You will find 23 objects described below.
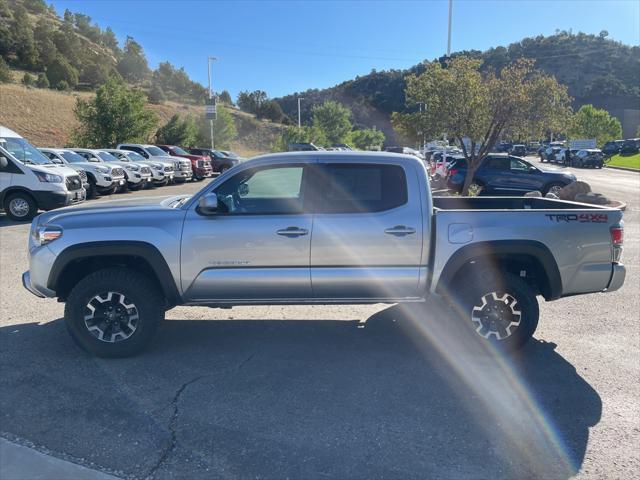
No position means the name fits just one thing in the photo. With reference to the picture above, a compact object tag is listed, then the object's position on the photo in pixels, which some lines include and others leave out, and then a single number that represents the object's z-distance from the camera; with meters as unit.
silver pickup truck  4.46
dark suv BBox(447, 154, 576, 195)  17.36
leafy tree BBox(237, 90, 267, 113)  102.38
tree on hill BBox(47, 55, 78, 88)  68.06
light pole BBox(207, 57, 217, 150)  41.99
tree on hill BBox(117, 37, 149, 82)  99.53
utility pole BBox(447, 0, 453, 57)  24.33
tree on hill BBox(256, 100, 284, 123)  98.88
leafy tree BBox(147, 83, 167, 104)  80.23
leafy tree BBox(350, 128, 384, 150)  63.44
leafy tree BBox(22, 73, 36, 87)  59.50
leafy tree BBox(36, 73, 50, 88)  61.78
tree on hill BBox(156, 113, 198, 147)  44.84
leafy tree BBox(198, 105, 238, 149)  52.72
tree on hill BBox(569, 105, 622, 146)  57.81
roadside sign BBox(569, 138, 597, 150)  48.66
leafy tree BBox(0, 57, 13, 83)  55.09
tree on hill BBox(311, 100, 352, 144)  60.34
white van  12.52
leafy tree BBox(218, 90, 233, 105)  118.06
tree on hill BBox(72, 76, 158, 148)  32.22
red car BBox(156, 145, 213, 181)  27.45
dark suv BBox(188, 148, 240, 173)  32.06
